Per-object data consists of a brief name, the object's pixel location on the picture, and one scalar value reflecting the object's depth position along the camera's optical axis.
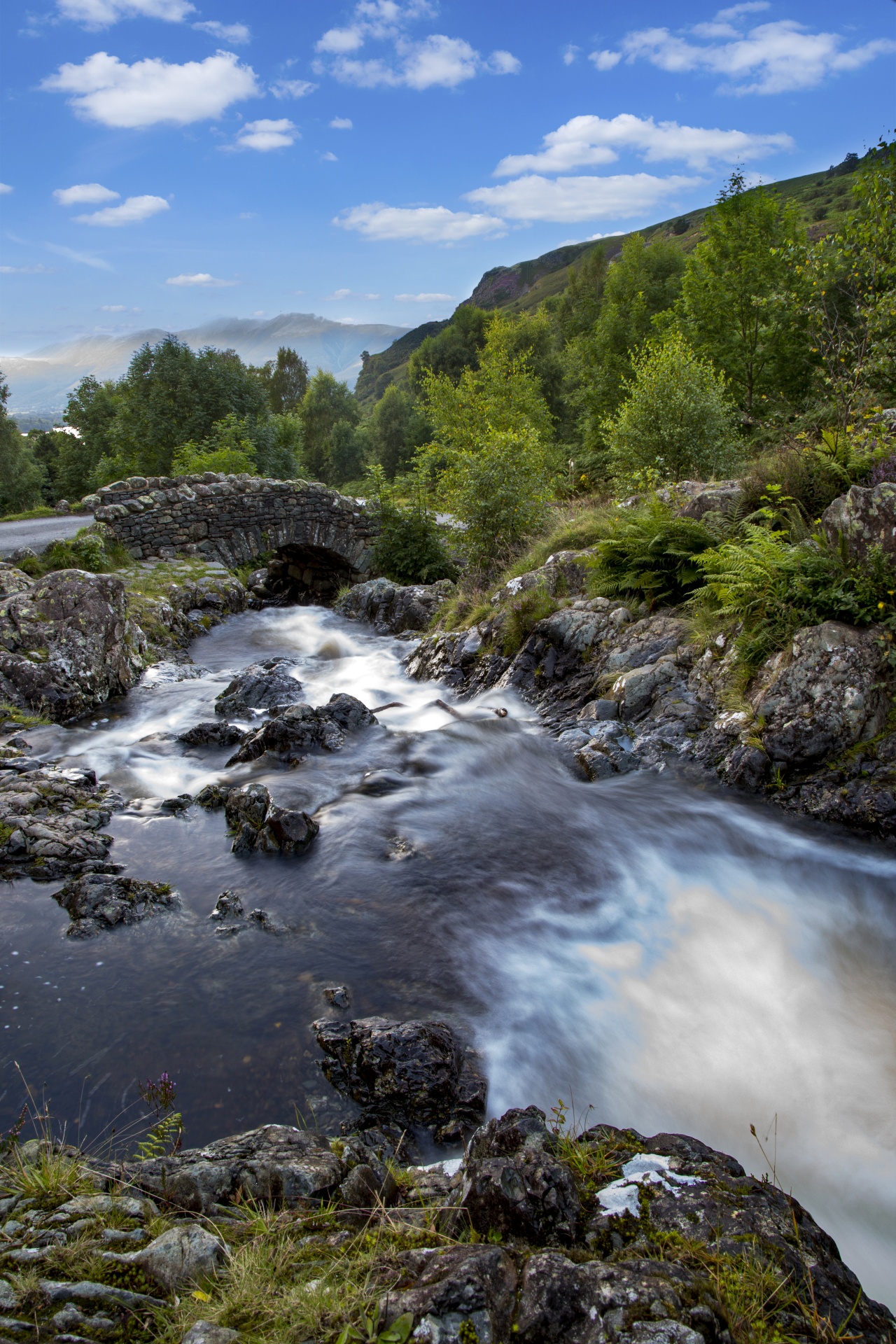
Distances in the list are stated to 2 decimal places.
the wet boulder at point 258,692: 10.97
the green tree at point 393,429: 68.19
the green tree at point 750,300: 27.11
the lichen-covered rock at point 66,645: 10.16
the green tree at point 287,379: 83.06
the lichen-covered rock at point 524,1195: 2.44
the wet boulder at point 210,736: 9.52
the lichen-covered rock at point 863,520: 7.17
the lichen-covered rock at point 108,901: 5.48
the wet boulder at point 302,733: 8.91
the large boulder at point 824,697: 6.96
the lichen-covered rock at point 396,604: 17.22
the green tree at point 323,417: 73.50
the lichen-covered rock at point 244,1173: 2.82
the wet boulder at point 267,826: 6.73
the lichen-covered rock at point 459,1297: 1.94
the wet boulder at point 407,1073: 3.93
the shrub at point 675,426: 15.82
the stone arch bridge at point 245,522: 18.88
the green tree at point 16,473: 44.59
